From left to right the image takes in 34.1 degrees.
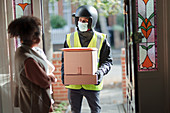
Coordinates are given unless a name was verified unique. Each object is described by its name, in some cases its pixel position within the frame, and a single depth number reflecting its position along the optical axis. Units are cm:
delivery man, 363
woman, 270
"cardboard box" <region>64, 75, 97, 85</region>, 340
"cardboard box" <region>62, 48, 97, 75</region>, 338
